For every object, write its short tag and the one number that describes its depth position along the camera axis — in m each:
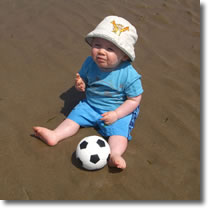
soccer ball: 2.61
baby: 2.88
